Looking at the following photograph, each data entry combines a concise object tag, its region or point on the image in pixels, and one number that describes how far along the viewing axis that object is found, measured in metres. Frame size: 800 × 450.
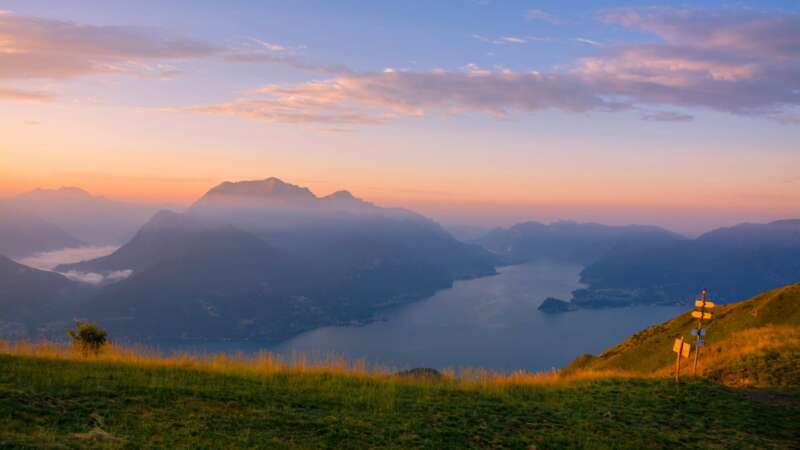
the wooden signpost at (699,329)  19.63
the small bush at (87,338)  19.25
